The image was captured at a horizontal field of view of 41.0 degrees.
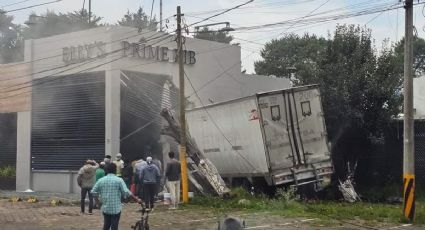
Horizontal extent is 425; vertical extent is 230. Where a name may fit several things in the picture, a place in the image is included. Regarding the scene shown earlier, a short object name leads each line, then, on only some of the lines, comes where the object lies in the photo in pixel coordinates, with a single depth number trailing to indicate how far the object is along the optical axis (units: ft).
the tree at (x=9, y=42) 104.13
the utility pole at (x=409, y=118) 40.32
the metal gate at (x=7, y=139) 84.53
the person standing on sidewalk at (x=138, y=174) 50.93
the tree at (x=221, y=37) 164.04
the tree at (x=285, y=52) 161.68
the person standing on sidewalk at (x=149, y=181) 49.90
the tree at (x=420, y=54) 170.09
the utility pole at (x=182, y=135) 54.65
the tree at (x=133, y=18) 156.67
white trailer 53.42
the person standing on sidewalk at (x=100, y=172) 51.38
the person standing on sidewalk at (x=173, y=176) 51.78
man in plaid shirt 27.58
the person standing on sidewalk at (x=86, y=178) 50.24
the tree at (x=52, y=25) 104.01
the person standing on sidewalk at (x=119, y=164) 57.28
